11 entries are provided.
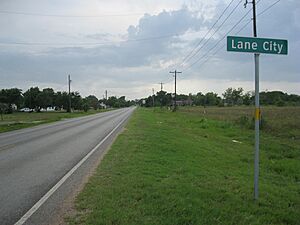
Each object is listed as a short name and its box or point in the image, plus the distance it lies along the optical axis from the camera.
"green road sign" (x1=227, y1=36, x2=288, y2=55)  5.90
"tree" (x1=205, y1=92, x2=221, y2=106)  158.23
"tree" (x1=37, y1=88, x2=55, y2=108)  115.03
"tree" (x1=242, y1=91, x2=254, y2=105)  140.12
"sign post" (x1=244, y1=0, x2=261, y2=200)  6.00
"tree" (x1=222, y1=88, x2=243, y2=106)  165.88
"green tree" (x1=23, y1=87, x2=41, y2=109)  115.31
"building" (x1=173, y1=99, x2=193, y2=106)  180.50
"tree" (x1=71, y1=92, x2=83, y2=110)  102.13
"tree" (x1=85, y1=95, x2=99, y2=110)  141.35
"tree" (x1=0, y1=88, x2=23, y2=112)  112.88
